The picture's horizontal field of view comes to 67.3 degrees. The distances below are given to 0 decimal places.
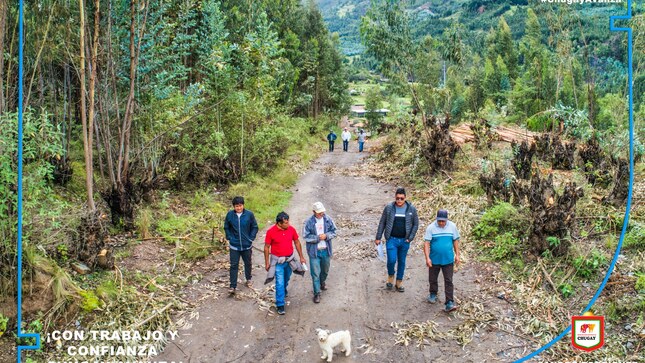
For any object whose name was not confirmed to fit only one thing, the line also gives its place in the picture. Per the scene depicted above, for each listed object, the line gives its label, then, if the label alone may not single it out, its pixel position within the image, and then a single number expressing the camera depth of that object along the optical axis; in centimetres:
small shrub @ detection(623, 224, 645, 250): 815
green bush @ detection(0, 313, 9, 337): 612
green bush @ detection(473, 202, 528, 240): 925
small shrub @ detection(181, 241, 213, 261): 908
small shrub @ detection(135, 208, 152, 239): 961
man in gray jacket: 738
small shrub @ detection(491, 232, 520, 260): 880
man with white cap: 717
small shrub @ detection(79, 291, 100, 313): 664
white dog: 574
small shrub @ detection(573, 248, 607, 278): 762
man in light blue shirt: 692
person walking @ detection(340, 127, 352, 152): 2758
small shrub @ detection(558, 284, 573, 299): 732
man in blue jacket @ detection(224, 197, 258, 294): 738
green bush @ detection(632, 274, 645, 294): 680
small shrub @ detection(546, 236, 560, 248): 809
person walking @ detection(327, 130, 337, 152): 2763
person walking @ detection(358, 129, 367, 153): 2723
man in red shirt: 701
